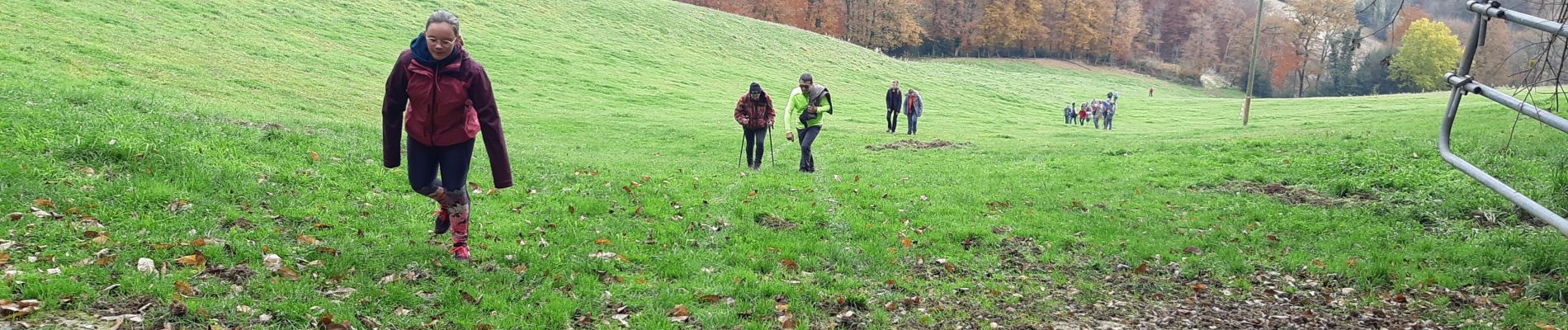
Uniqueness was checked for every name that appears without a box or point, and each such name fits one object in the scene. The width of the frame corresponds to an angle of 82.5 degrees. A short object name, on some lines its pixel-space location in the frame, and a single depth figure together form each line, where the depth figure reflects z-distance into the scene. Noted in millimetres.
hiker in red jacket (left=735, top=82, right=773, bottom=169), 14234
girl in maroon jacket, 6086
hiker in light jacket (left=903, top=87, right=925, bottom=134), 26656
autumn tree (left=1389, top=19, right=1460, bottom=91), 76438
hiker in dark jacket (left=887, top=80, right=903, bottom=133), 26578
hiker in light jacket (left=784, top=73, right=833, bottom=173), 14250
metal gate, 4820
